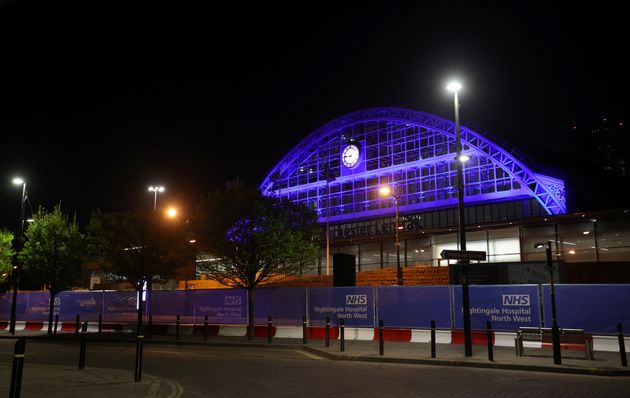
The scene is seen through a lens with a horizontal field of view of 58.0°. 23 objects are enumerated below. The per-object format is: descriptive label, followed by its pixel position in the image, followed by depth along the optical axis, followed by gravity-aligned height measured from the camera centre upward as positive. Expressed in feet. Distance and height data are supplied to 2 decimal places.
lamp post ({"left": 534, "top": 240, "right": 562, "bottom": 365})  51.83 -3.76
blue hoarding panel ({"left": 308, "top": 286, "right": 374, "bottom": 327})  82.64 -0.97
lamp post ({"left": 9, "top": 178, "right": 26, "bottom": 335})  104.32 +5.42
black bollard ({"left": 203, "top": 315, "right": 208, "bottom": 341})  84.30 -3.87
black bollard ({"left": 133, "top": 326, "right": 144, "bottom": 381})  41.57 -4.37
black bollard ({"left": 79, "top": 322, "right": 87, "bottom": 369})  49.75 -4.45
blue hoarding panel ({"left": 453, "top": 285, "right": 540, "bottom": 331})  70.74 -0.94
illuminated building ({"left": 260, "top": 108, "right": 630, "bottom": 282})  165.89 +38.18
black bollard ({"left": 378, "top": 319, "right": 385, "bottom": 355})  61.41 -4.43
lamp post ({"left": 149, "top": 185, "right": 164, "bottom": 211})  138.92 +26.73
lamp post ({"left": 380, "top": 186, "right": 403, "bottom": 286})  124.67 +4.60
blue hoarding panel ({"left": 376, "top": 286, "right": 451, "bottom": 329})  76.48 -0.98
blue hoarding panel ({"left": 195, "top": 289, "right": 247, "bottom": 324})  94.79 -1.08
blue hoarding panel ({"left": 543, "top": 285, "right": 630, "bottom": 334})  65.62 -0.95
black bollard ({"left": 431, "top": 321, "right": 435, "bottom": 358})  58.75 -4.13
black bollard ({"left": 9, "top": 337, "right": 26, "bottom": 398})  23.61 -2.85
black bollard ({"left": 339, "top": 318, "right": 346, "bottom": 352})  65.60 -4.38
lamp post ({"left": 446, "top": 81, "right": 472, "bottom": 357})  59.53 +6.24
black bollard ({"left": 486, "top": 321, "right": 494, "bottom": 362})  55.06 -4.86
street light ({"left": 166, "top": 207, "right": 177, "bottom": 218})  122.21 +18.33
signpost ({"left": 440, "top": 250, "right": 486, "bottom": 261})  60.34 +4.66
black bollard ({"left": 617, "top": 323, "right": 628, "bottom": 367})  50.57 -4.45
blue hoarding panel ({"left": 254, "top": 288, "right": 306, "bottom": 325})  89.30 -1.02
